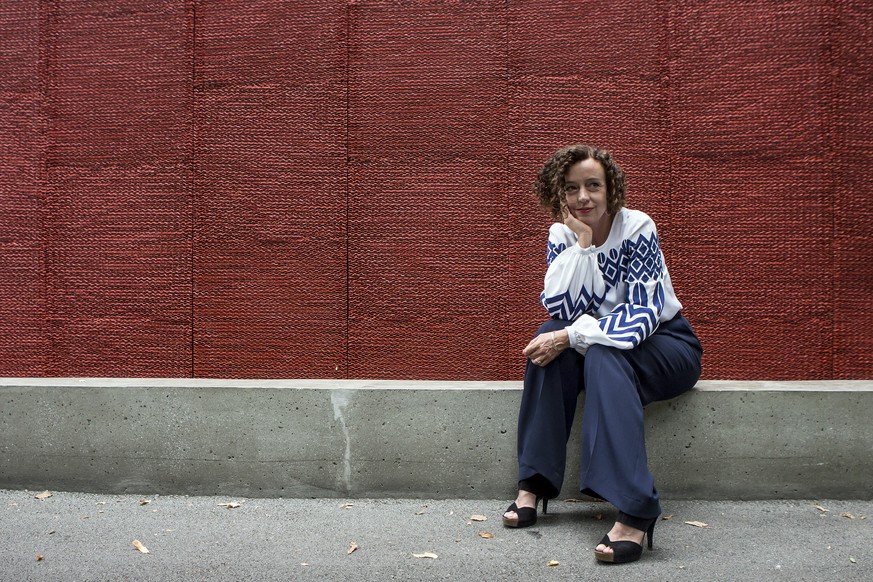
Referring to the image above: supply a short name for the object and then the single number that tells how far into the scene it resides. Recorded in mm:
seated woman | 2520
